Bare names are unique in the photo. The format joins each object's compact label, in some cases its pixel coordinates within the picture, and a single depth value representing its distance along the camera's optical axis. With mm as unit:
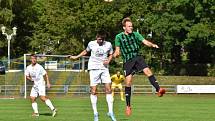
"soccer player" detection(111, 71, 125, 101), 41000
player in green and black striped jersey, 16859
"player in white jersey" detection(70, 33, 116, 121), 17859
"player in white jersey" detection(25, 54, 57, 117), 23328
